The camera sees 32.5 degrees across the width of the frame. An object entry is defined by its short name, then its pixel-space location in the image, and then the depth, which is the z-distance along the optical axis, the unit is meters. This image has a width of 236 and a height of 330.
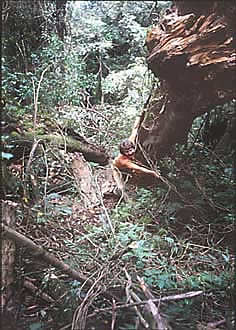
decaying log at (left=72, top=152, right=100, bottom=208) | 3.59
